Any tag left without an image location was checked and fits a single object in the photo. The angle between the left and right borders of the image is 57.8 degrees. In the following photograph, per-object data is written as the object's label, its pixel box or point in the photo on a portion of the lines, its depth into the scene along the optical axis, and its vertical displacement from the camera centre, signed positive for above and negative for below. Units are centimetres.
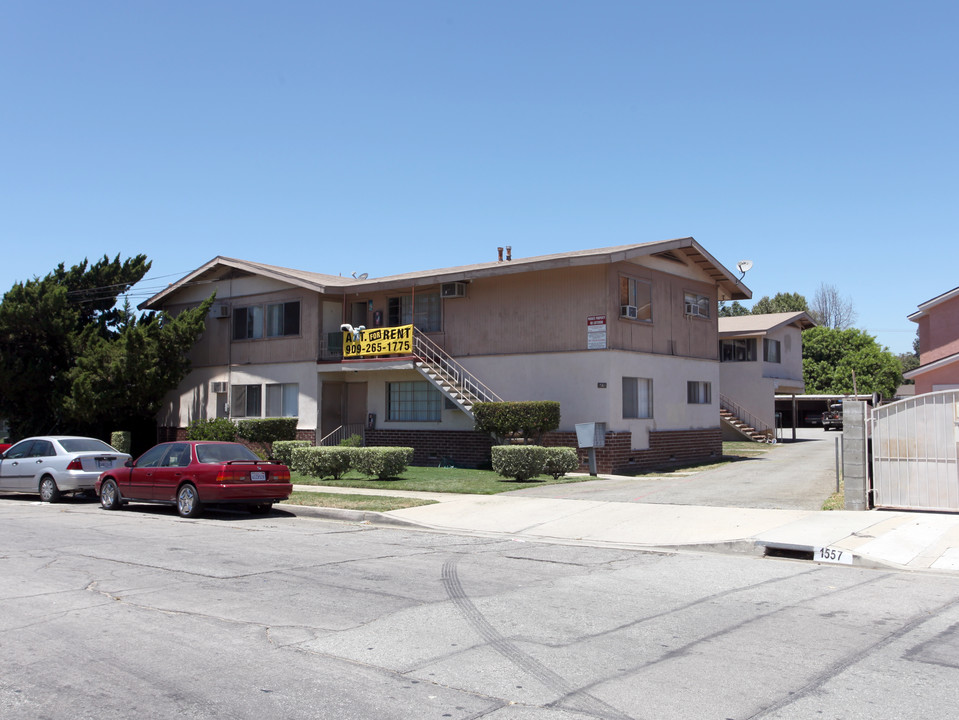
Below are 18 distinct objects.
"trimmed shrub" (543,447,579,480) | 2109 -98
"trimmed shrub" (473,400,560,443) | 2347 +8
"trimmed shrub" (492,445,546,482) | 2070 -95
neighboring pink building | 2440 +269
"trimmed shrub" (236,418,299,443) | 2884 -28
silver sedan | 1902 -97
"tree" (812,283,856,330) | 8584 +1062
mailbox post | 2212 -41
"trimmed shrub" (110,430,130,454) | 3253 -73
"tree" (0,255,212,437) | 3098 +235
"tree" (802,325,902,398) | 5709 +387
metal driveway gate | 1398 -51
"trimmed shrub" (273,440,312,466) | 2383 -78
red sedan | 1573 -107
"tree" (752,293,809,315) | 8175 +1114
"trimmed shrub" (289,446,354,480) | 2208 -103
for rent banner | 2753 +256
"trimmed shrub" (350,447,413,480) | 2142 -99
